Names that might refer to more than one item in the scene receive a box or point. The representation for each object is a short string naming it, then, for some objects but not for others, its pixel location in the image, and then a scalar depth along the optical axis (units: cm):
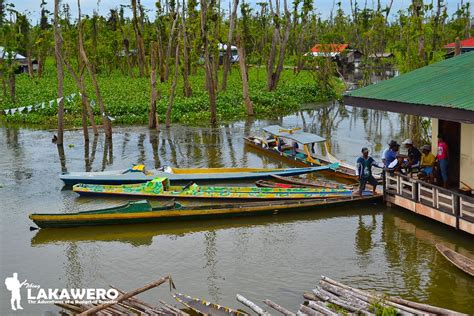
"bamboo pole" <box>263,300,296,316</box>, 1062
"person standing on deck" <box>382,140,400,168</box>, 1841
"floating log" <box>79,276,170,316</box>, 1062
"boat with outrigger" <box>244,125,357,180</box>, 2258
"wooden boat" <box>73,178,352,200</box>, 1889
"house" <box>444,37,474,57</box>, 4697
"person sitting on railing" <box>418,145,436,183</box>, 1752
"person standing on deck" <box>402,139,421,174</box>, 1809
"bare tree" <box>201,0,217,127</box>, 3411
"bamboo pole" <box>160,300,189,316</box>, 1082
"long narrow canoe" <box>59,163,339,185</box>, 2161
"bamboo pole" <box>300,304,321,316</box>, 1066
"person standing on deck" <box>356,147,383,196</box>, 1836
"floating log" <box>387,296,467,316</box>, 1049
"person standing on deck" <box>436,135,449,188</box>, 1695
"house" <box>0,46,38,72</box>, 6575
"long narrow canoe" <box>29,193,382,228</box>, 1722
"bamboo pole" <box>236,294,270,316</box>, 1087
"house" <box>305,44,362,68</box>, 6321
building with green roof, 1520
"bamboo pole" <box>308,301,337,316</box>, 1059
